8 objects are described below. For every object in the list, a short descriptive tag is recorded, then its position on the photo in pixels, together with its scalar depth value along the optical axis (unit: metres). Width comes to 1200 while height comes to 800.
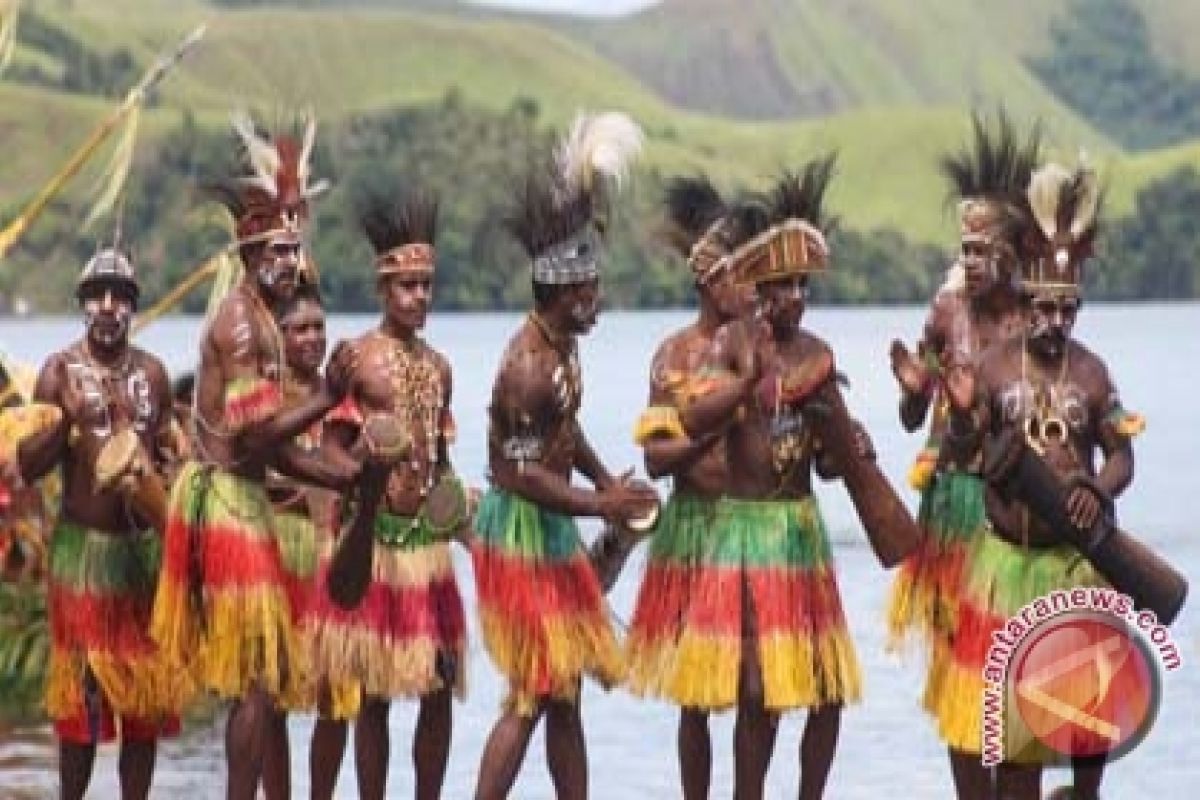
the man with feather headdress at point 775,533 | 18.20
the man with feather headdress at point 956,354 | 19.31
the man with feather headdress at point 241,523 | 18.22
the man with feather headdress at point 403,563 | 18.52
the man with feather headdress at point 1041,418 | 17.59
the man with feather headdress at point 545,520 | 18.16
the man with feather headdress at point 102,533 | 18.80
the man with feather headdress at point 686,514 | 18.52
